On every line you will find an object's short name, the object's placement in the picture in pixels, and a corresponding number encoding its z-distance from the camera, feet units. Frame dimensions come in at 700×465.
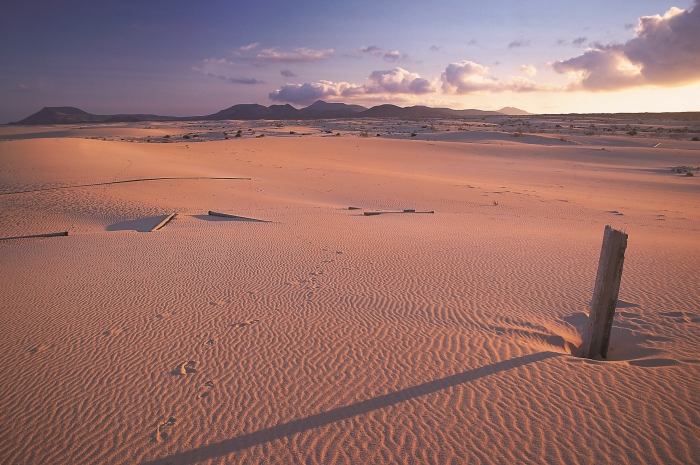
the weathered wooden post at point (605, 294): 13.97
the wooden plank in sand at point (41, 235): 28.91
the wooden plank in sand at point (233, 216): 34.86
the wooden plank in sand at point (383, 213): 38.62
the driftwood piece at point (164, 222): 32.03
